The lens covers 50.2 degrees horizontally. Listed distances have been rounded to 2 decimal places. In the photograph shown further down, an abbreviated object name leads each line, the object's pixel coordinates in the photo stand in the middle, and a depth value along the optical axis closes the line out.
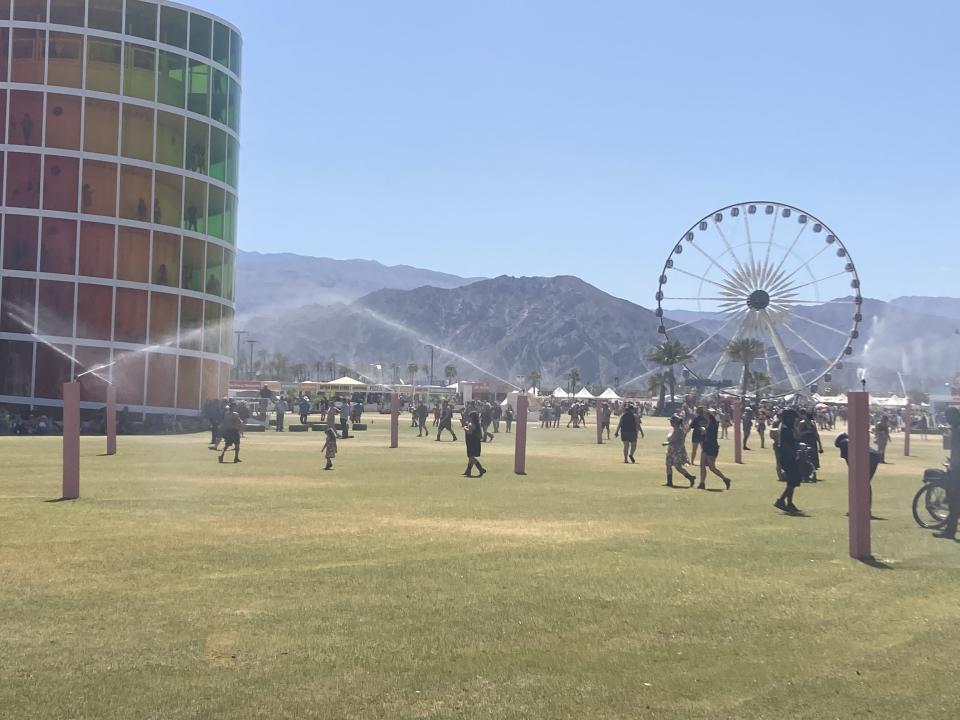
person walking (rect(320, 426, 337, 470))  25.38
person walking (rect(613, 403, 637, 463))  30.66
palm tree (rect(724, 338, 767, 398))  119.44
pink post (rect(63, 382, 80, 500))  17.53
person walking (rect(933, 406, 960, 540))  14.32
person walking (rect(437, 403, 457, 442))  43.63
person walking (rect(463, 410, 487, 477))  23.92
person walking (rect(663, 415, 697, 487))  22.56
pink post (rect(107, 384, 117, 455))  29.16
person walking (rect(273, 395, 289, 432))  50.77
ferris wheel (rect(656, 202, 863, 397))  75.62
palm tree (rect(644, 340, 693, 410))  127.14
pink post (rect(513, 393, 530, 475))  25.14
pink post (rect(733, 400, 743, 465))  32.21
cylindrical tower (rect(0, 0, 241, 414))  55.38
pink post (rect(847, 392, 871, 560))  12.49
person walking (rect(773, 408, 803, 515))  17.41
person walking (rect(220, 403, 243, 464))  27.48
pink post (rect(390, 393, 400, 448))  37.03
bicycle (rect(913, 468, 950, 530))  15.21
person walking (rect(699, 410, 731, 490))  22.00
